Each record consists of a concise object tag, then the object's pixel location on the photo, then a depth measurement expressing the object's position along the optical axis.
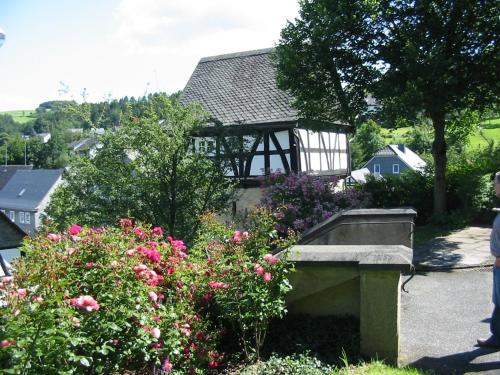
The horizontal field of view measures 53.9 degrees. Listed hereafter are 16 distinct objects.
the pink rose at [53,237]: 3.57
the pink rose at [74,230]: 3.77
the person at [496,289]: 4.38
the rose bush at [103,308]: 2.52
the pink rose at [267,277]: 3.64
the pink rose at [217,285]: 3.82
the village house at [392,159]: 61.25
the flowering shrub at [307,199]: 12.04
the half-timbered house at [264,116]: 17.09
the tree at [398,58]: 11.33
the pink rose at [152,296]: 3.16
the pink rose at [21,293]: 2.63
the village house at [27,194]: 57.83
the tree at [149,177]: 10.05
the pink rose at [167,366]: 3.21
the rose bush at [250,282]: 3.71
